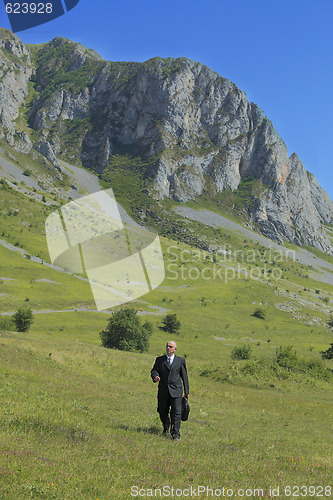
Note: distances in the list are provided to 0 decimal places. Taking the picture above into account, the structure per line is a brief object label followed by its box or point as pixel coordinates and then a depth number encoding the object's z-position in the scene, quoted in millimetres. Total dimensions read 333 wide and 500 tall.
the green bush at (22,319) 53031
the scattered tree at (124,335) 54188
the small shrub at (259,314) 116250
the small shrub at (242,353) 53969
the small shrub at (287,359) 40581
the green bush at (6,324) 52238
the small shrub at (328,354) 57678
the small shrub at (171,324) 82500
